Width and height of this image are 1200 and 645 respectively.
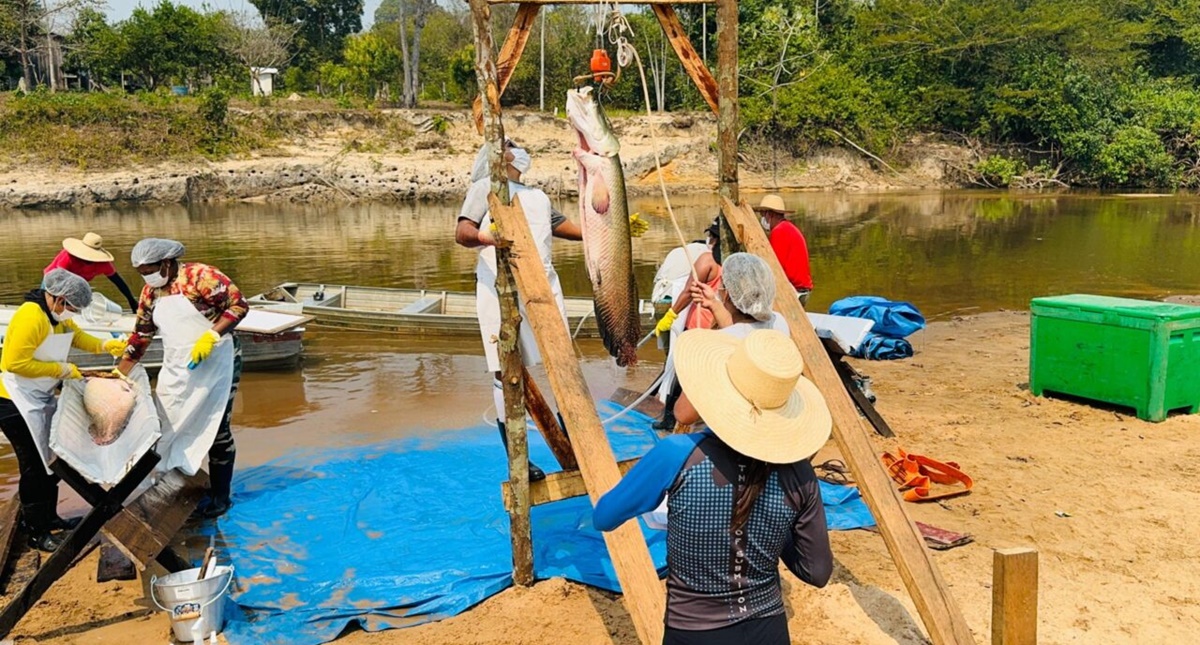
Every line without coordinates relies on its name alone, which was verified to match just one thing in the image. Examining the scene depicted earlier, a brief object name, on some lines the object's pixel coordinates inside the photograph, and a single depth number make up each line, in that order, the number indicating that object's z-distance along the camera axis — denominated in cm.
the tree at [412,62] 4506
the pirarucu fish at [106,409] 514
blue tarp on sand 475
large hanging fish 441
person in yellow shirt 525
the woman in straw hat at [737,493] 255
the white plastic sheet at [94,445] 497
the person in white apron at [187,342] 567
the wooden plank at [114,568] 536
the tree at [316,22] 5469
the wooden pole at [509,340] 454
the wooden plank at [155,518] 468
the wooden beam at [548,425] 506
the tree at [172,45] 4403
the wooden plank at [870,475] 376
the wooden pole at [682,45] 519
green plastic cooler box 727
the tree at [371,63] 4797
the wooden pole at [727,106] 515
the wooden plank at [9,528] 536
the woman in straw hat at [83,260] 691
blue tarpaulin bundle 1125
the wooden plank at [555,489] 485
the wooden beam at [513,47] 471
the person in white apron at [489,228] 493
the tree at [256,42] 4825
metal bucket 446
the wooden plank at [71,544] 455
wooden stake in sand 346
